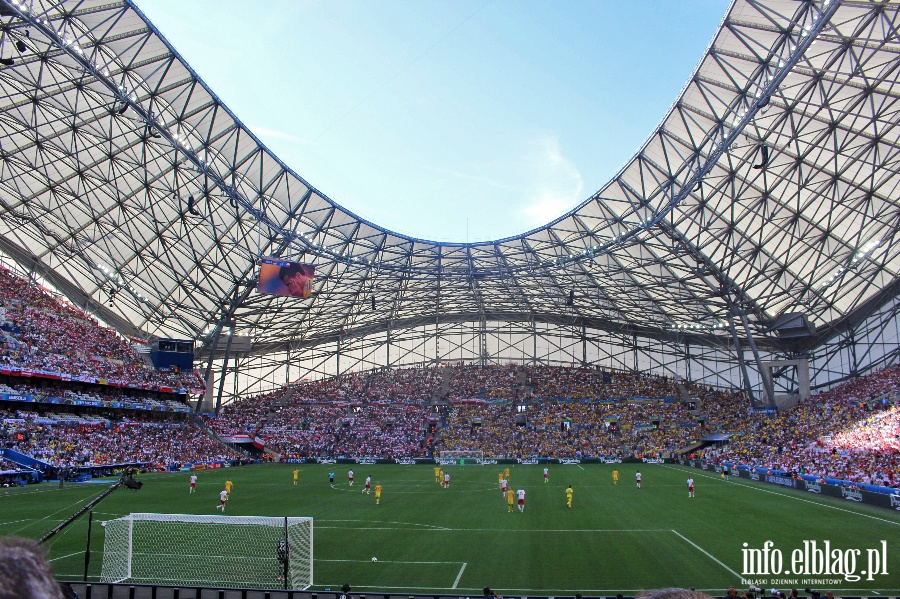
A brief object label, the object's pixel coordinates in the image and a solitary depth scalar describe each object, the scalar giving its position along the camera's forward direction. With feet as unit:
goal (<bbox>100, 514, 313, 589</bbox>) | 56.44
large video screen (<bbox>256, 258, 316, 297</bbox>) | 143.84
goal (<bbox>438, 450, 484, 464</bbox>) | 215.04
